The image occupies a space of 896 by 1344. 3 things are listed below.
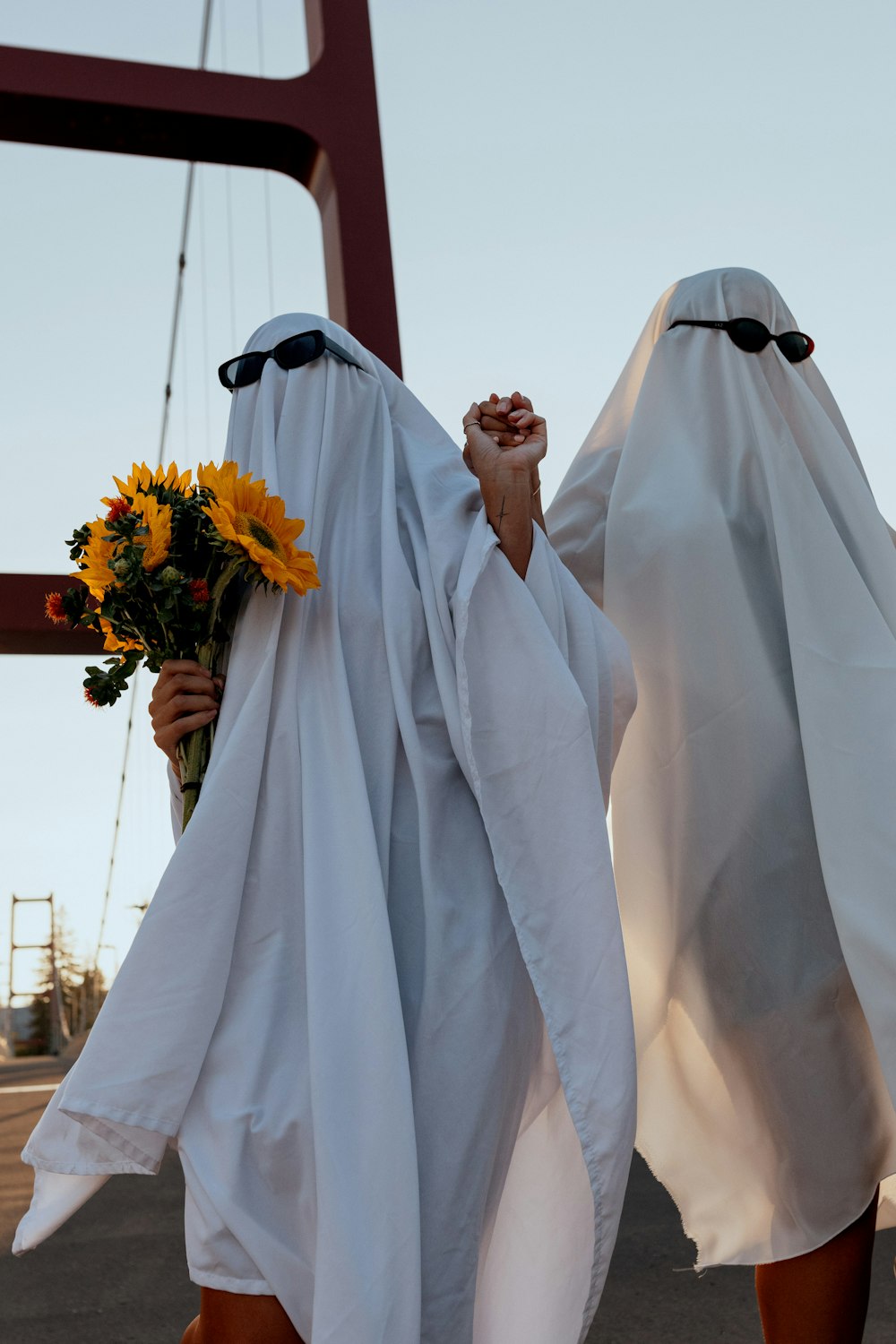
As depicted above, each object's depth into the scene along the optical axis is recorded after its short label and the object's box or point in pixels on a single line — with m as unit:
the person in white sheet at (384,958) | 1.44
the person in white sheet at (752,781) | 1.92
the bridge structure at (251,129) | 3.73
